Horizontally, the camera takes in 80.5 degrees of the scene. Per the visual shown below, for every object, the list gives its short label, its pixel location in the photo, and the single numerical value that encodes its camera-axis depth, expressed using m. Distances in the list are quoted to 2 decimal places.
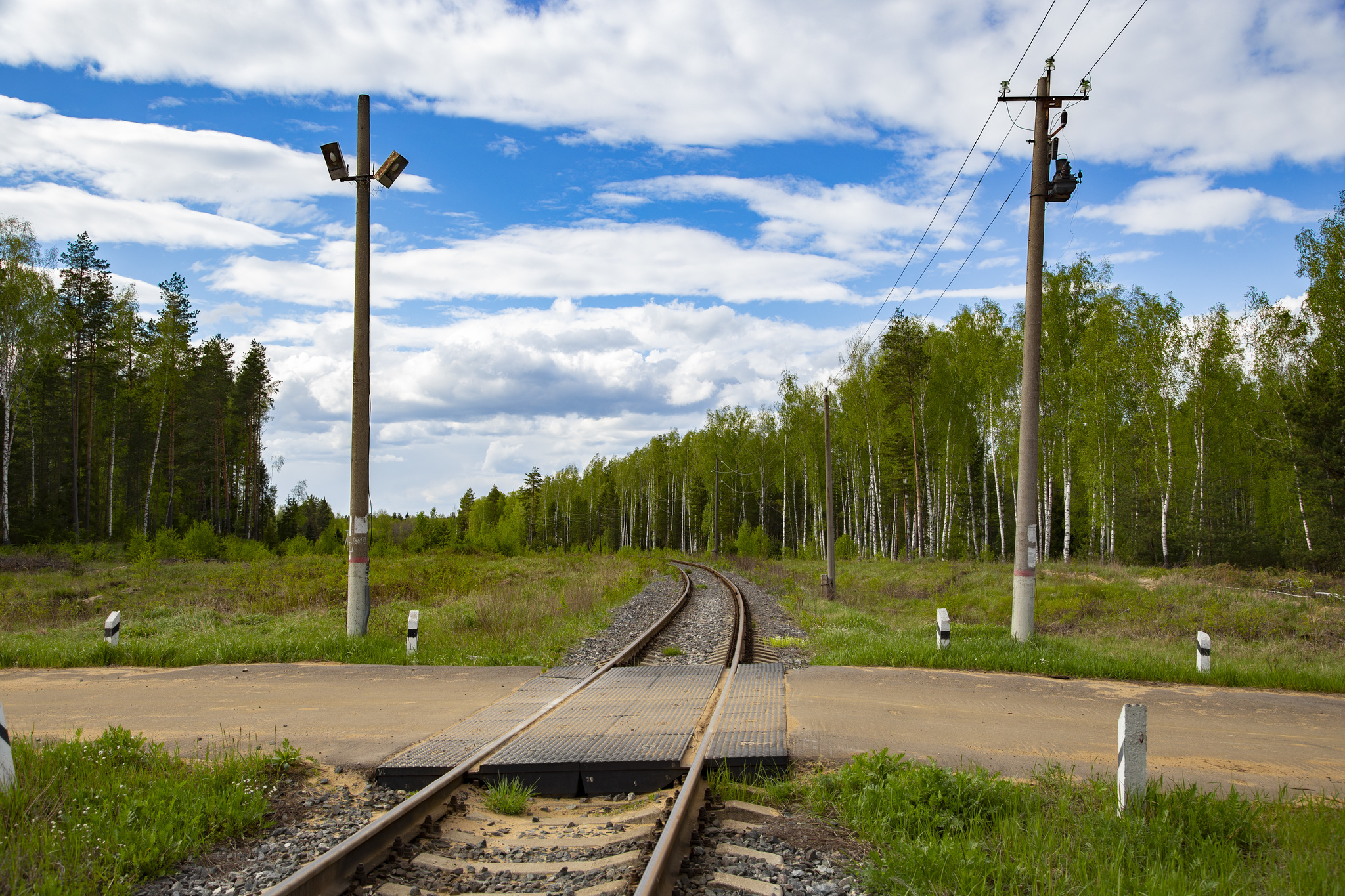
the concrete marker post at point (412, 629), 11.74
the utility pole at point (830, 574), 22.50
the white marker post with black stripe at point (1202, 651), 10.34
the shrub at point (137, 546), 30.56
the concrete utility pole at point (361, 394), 12.02
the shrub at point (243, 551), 36.91
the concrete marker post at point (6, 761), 5.12
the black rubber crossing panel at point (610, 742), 5.91
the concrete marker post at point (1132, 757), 4.89
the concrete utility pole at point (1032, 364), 11.73
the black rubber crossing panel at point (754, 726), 6.08
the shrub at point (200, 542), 34.12
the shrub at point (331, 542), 43.56
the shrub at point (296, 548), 41.29
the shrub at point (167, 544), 32.25
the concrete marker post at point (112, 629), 11.61
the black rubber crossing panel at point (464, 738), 5.96
